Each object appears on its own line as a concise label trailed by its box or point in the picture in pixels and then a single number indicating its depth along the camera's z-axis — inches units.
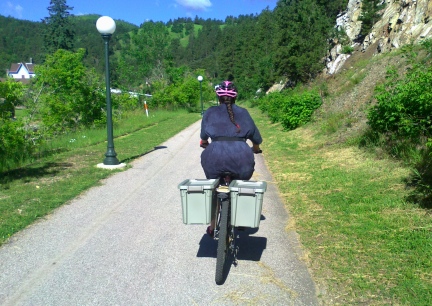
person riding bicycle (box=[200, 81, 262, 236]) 180.5
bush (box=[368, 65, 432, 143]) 288.7
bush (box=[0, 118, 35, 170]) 345.7
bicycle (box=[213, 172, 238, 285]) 165.3
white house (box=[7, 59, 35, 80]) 5108.3
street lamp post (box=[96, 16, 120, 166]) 437.1
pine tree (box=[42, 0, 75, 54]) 2438.5
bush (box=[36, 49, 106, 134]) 781.9
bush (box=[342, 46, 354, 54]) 1263.5
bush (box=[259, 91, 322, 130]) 716.7
